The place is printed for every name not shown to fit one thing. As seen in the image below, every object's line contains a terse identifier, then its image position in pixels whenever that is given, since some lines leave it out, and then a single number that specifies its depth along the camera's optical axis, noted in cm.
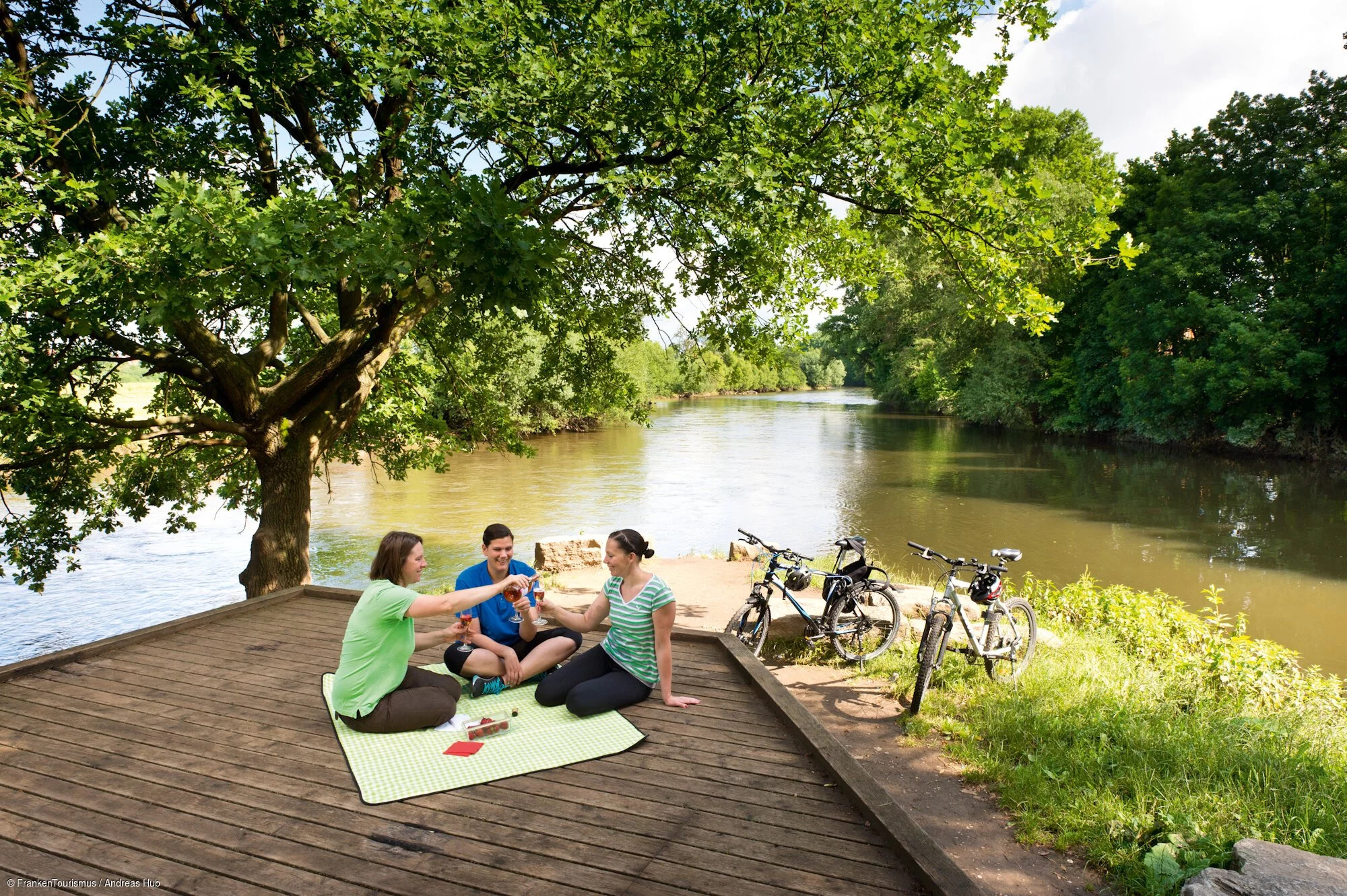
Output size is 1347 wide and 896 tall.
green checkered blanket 357
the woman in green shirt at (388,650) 402
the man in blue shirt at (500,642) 477
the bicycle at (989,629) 677
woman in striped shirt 443
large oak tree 591
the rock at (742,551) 1423
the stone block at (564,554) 1309
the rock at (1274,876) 356
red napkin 389
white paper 416
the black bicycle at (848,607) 818
